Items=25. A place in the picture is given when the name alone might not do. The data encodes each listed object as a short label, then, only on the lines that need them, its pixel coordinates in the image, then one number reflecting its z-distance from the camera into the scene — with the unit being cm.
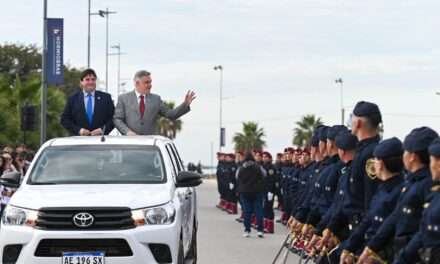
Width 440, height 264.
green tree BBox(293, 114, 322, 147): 12100
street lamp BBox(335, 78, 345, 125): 9141
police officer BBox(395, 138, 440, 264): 726
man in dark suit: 1517
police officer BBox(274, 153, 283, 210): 2880
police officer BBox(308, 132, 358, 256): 981
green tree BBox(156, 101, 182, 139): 12838
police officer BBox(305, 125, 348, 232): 1070
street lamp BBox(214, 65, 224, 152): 9629
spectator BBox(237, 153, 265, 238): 2473
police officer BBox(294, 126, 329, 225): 1140
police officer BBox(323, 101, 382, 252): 939
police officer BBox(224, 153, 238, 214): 3606
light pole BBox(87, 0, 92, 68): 6051
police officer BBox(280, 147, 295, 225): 2544
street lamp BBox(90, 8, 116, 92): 7202
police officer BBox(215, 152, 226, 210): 3838
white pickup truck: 1118
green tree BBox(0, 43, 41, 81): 8494
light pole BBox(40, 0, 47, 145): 3491
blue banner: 3797
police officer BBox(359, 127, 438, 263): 776
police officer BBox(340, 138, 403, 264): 842
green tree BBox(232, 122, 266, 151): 13300
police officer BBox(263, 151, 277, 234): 2559
